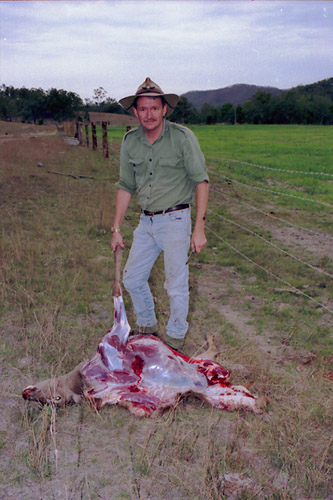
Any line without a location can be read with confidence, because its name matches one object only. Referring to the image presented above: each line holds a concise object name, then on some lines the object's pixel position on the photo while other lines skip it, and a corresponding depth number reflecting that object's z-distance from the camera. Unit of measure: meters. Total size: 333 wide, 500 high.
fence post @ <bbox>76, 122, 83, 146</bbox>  26.94
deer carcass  3.31
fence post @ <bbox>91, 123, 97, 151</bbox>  21.90
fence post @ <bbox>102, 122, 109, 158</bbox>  17.33
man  3.46
